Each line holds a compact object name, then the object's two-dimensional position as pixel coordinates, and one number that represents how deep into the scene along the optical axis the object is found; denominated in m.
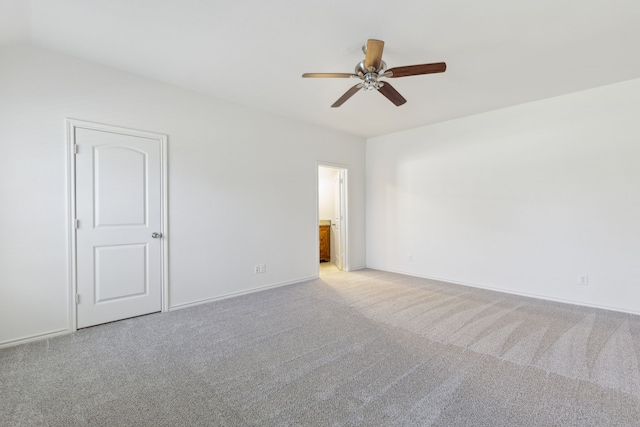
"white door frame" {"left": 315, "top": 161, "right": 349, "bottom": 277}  5.61
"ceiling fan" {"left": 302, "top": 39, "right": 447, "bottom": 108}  2.29
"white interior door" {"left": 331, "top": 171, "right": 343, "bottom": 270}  5.80
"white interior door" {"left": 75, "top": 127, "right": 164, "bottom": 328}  2.92
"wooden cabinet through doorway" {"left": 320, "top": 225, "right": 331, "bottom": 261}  6.65
